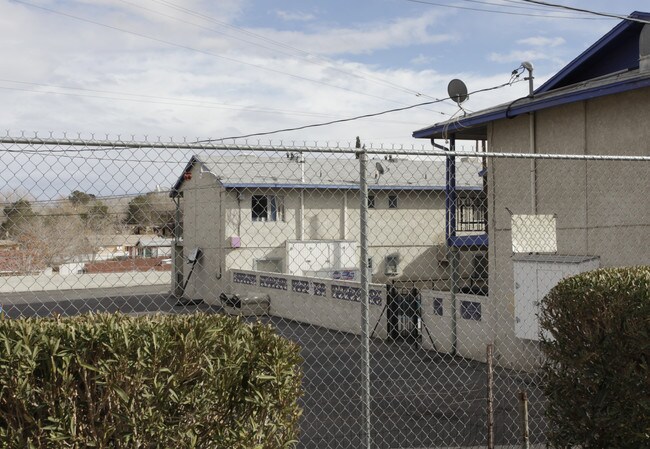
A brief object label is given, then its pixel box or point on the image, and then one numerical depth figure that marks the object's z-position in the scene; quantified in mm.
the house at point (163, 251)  27878
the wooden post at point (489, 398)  5516
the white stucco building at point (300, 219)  26391
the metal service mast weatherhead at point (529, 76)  13211
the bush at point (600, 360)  4641
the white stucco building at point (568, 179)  10938
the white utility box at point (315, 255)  27609
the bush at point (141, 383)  3064
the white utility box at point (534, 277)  11156
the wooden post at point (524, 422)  5422
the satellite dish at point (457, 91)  14131
